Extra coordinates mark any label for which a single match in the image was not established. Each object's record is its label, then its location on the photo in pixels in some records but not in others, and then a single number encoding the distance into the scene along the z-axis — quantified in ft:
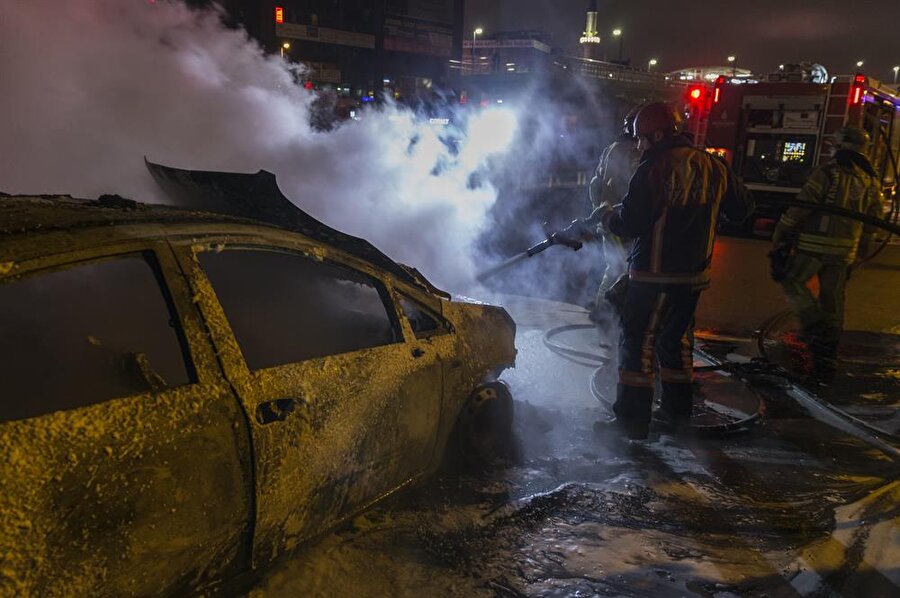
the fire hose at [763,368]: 13.92
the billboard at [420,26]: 151.84
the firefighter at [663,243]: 12.75
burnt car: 5.66
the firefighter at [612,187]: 20.29
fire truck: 41.32
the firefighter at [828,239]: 19.29
